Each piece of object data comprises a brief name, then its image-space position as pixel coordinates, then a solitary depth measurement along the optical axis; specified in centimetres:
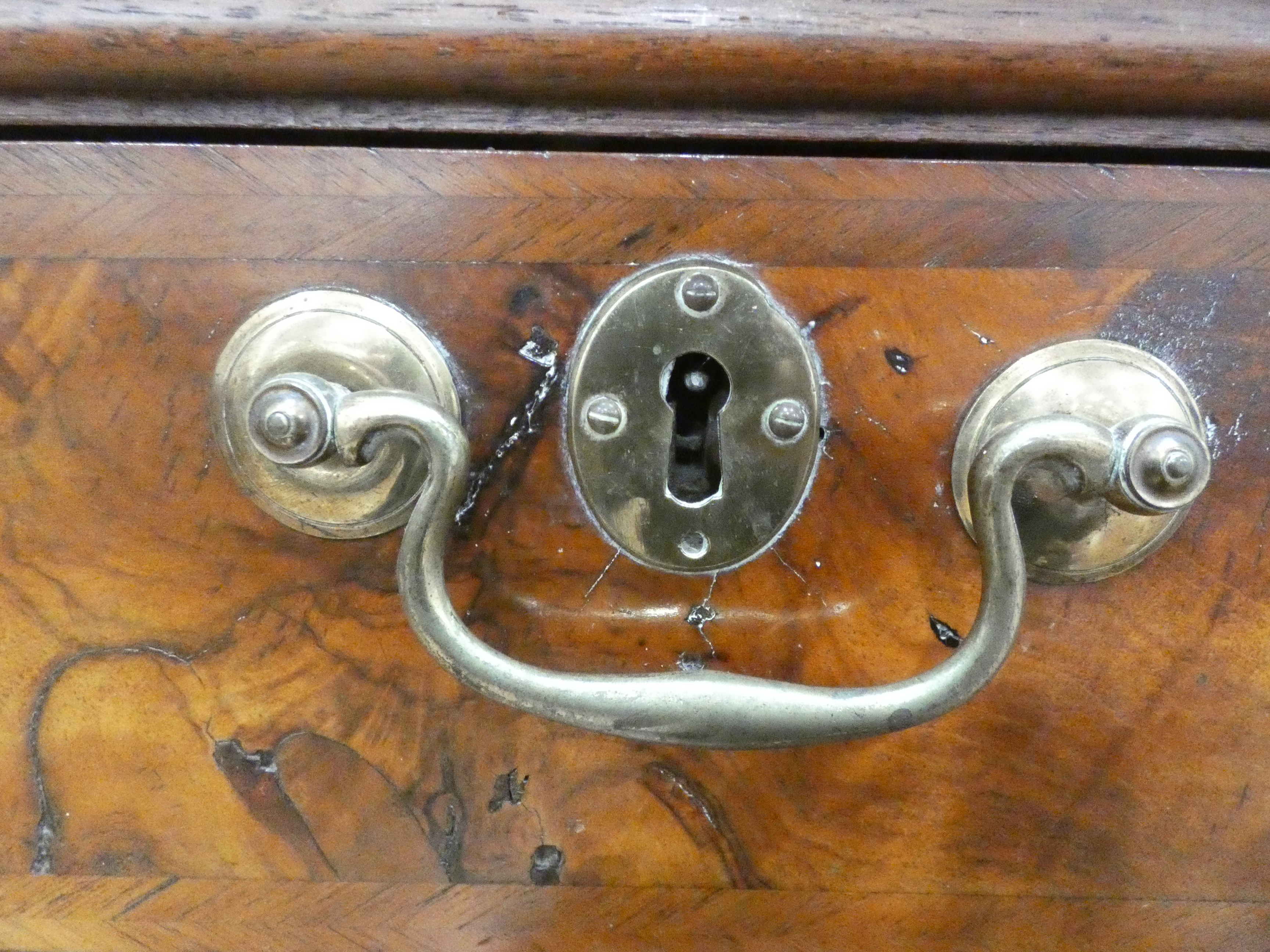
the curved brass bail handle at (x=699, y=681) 10
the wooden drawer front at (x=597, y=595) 11
